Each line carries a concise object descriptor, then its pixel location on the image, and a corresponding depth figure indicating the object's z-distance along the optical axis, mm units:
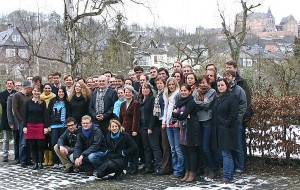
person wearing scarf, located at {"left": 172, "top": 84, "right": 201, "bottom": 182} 7305
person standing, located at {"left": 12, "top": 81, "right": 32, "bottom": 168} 9523
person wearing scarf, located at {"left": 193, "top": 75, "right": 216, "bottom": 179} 7348
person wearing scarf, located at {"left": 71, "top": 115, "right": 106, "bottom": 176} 7992
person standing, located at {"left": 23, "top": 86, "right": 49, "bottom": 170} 9031
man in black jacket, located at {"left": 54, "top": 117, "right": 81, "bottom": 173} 8477
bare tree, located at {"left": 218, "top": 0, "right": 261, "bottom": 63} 22281
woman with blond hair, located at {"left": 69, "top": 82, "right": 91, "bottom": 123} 8906
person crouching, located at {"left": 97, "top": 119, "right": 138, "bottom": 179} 7785
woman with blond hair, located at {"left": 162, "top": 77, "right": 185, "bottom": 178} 7688
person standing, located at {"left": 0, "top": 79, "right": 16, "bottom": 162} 10180
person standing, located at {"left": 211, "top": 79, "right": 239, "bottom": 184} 6965
